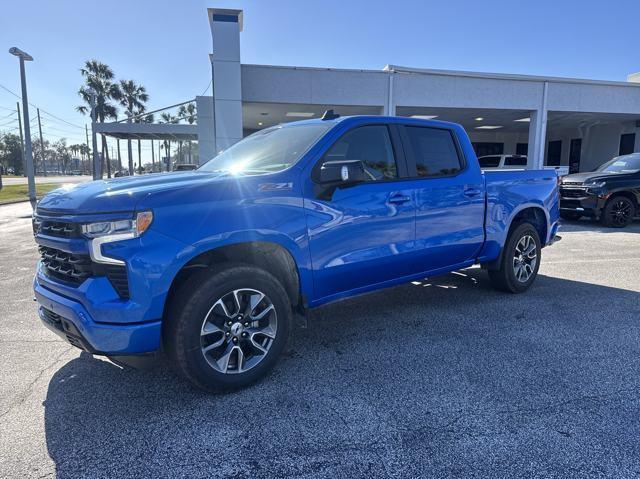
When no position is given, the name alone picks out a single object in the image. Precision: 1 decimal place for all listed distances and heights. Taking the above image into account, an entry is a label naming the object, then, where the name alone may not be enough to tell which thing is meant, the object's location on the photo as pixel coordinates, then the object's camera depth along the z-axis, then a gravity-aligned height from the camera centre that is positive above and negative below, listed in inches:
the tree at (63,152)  4899.1 +236.7
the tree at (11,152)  3132.4 +146.7
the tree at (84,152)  4798.7 +235.9
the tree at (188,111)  2272.9 +340.1
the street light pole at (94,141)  904.9 +67.5
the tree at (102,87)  1803.6 +358.0
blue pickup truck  108.4 -18.2
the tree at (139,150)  1977.4 +106.1
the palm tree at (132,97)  2120.0 +373.5
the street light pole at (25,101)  681.8 +114.5
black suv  435.8 -17.5
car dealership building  618.2 +125.5
